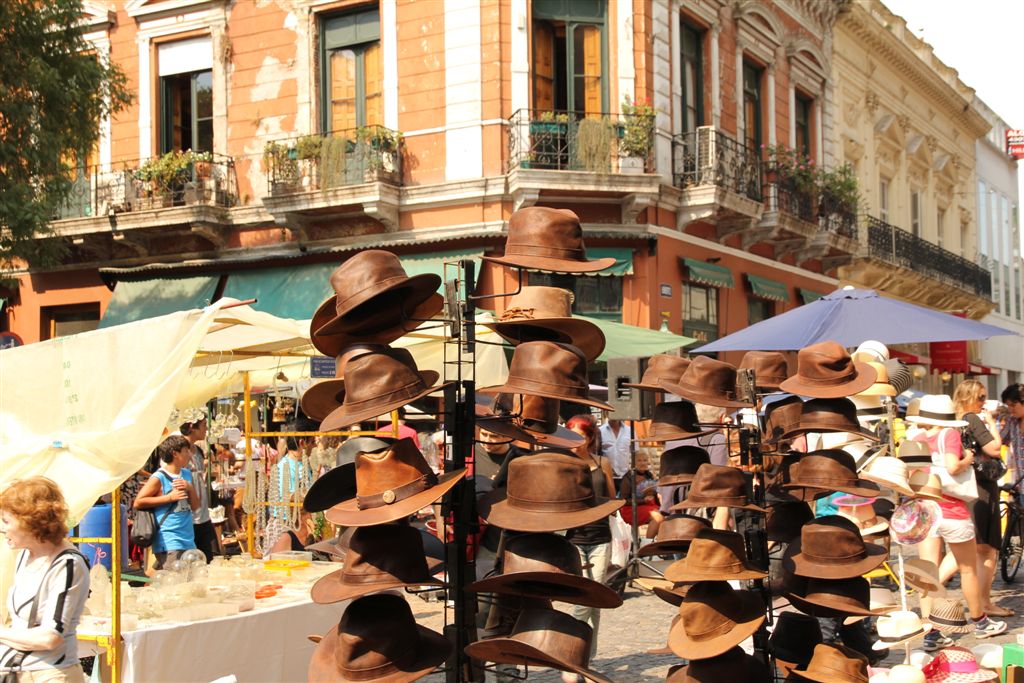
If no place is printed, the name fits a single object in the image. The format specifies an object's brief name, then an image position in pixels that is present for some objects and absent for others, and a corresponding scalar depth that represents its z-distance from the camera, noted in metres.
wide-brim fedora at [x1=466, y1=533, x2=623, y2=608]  3.30
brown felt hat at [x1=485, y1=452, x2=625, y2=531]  3.33
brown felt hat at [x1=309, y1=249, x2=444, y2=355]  3.47
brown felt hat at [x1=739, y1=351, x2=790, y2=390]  5.09
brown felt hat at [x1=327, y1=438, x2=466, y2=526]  3.29
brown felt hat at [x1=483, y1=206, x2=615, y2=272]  3.80
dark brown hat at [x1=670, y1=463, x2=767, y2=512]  4.34
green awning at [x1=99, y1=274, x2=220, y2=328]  17.50
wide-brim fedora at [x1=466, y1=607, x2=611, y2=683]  3.23
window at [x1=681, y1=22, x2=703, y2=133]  17.88
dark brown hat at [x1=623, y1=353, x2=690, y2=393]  4.81
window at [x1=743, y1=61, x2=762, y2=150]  20.02
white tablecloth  5.57
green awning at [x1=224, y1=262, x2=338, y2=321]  16.48
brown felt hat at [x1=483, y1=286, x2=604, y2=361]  3.79
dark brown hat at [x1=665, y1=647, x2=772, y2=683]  4.11
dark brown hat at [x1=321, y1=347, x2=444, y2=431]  3.35
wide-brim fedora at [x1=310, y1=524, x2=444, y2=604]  3.30
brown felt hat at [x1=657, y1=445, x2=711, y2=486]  4.68
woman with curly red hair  4.61
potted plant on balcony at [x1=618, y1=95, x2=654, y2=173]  15.51
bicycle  10.41
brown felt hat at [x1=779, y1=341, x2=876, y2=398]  4.60
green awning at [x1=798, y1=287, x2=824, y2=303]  21.23
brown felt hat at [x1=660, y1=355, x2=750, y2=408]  4.51
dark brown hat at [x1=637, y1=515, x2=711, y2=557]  4.39
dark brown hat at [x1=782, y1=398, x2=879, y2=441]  4.55
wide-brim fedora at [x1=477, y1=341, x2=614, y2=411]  3.59
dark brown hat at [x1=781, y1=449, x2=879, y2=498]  4.41
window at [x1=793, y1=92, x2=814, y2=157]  22.14
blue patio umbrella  9.65
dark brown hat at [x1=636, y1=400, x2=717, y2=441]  4.60
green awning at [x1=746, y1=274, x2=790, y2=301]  19.06
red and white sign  38.09
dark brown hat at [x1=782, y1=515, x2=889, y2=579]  4.39
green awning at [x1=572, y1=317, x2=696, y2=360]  13.62
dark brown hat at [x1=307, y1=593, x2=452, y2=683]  3.29
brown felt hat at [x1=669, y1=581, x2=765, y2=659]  4.11
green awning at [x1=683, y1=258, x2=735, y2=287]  17.03
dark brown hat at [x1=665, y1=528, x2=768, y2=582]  4.15
